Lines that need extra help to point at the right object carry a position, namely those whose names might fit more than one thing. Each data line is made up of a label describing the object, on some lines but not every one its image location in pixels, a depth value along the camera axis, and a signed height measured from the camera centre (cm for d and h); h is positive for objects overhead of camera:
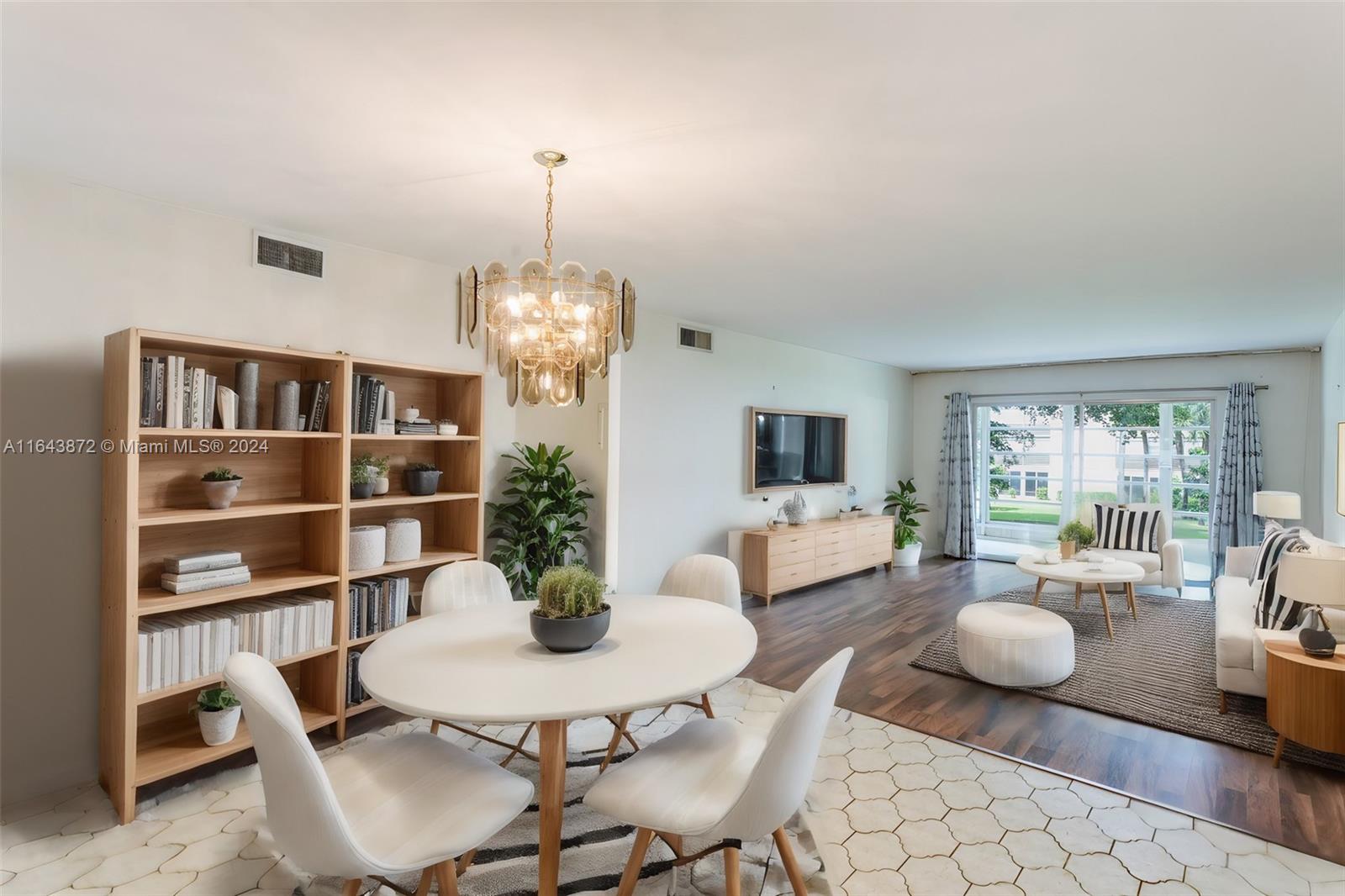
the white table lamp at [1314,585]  277 -56
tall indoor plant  400 -47
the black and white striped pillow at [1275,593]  340 -75
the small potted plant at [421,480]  344 -21
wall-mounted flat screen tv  604 -3
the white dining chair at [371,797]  143 -93
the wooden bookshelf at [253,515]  242 -35
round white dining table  168 -67
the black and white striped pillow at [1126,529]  602 -71
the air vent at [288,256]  304 +86
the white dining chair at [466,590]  282 -67
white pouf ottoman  368 -113
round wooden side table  264 -101
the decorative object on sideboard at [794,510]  619 -60
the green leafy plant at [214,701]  265 -107
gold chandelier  224 +41
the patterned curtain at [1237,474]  630 -20
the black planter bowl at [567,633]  202 -59
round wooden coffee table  466 -89
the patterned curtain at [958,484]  808 -43
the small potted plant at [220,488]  272 -21
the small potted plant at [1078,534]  545 -69
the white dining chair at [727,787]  160 -93
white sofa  329 -101
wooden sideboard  563 -100
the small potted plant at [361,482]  317 -21
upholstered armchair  580 -98
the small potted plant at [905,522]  764 -89
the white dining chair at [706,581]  309 -65
